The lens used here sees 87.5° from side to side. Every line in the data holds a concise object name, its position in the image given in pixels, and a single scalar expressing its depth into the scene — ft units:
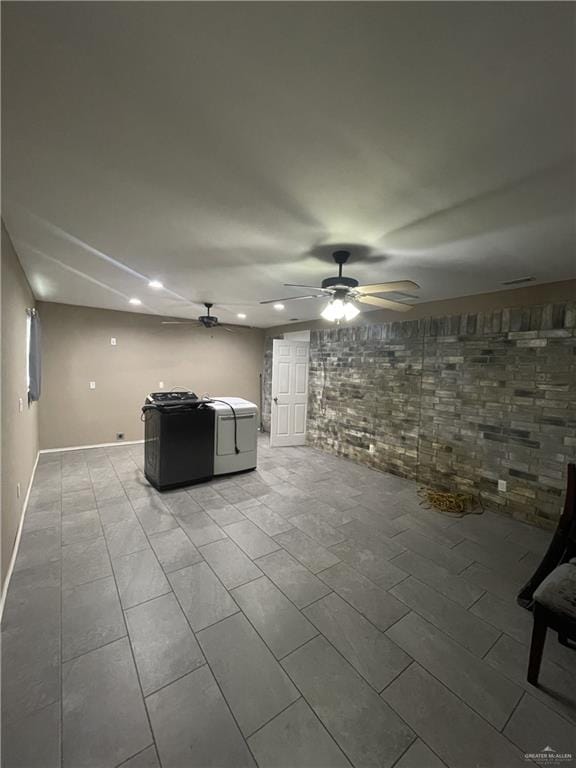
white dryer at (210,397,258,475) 13.28
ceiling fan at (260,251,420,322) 7.62
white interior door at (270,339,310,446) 18.13
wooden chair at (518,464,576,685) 4.78
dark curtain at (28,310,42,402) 11.32
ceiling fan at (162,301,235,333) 15.62
